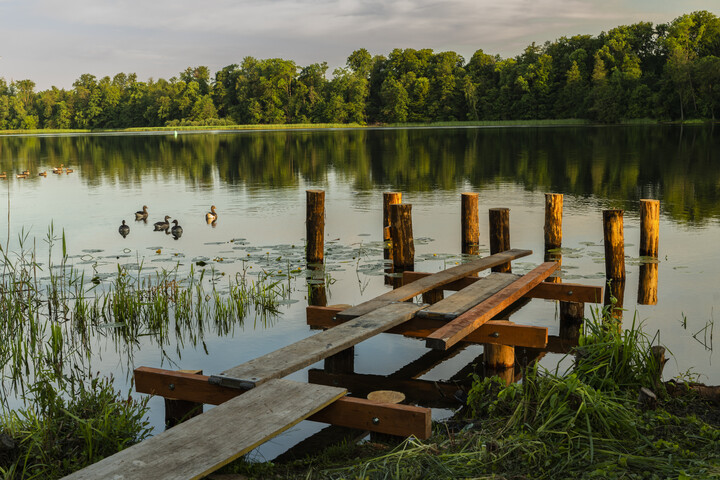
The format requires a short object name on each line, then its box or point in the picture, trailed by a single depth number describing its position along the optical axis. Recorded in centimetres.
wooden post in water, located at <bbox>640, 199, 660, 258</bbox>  1371
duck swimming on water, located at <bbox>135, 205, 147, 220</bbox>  2263
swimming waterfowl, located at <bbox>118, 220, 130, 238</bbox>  2023
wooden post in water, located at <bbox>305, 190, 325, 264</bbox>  1475
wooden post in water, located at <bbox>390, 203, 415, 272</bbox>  1457
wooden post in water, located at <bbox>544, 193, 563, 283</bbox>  1477
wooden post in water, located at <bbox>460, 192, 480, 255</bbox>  1558
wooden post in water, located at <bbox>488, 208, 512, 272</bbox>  1477
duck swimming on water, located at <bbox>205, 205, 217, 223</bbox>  2188
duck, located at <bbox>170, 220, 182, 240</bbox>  1958
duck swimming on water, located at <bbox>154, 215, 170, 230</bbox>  2044
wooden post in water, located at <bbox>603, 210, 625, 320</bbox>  1311
